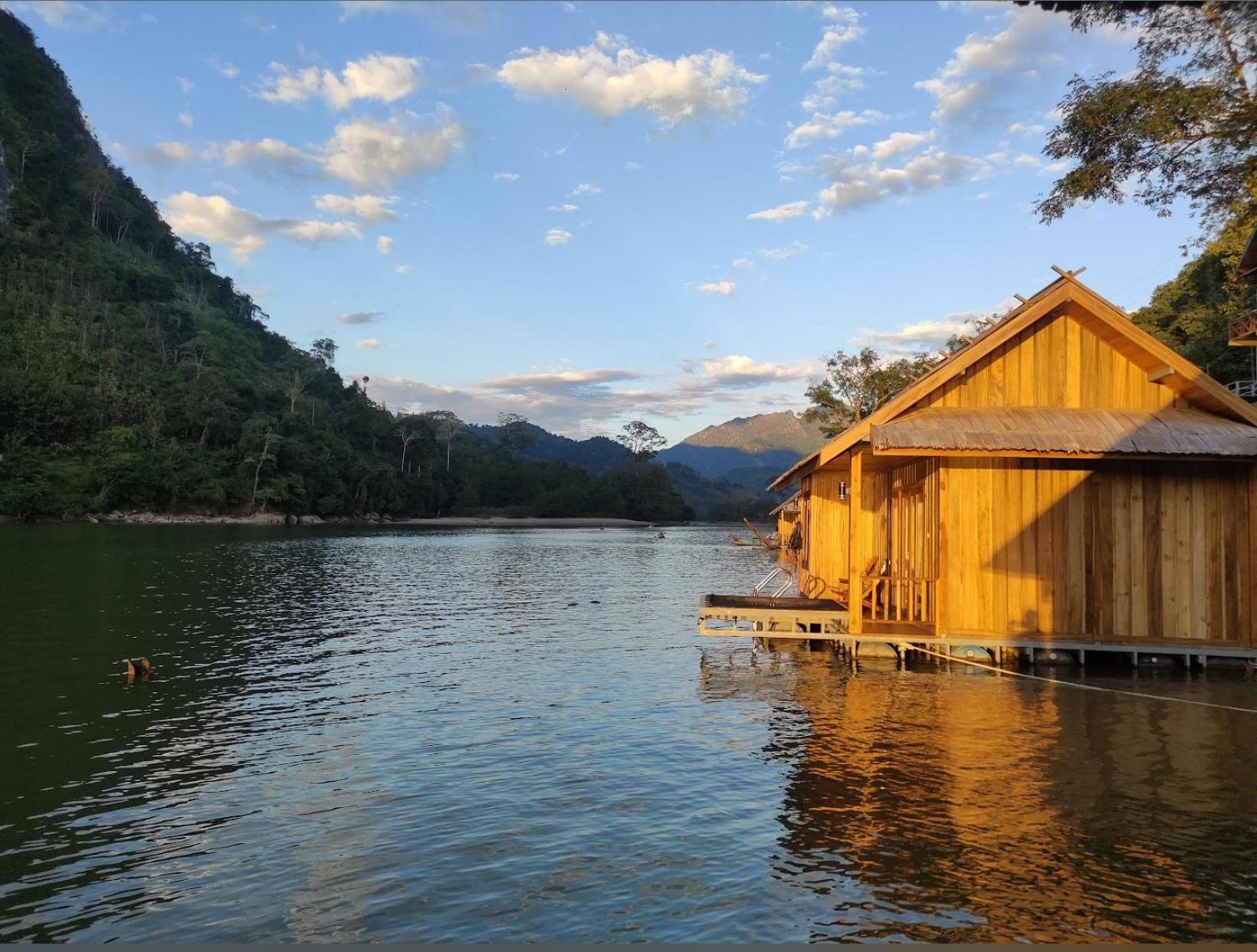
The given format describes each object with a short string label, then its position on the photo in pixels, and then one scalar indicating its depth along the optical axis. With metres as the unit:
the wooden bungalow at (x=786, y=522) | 43.94
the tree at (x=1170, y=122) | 13.23
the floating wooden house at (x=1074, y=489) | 16.75
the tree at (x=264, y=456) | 112.50
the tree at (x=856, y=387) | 71.12
